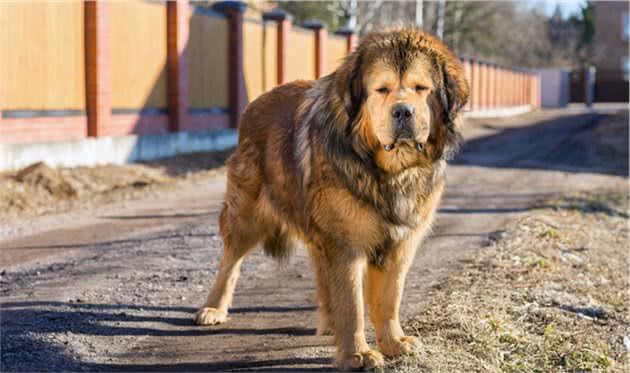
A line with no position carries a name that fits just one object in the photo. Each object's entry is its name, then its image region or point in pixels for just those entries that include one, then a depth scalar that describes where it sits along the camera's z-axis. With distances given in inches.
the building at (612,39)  3083.2
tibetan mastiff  196.2
